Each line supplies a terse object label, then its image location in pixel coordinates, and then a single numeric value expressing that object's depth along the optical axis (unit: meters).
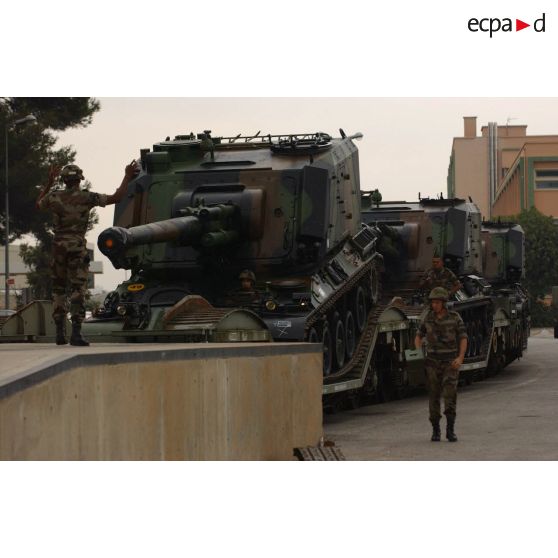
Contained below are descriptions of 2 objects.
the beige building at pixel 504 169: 104.75
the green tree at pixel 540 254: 94.25
